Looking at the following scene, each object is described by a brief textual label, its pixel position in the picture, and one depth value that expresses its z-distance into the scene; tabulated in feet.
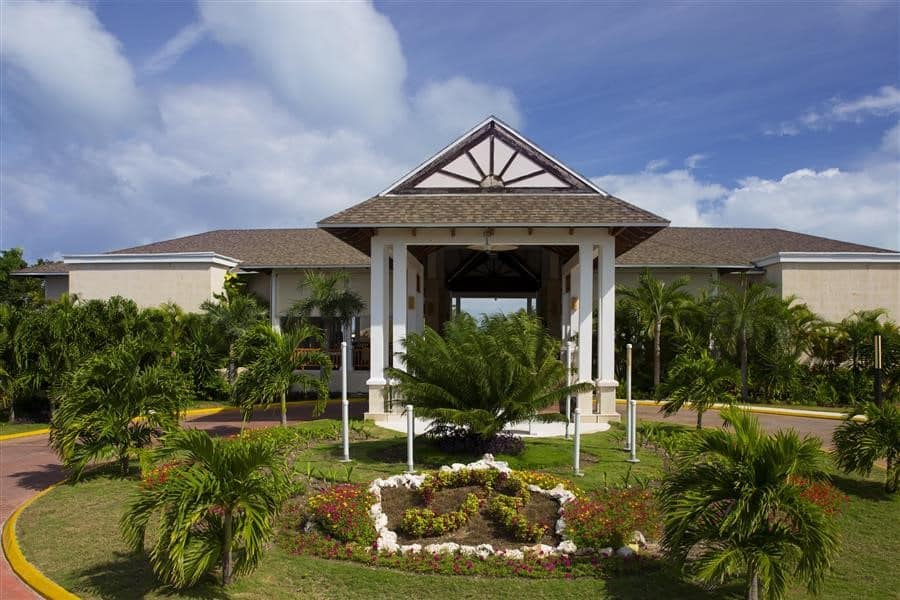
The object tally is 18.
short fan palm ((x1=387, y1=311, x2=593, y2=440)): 40.86
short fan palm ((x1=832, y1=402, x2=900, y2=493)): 34.32
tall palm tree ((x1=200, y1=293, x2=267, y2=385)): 78.54
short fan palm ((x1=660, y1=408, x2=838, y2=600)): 20.29
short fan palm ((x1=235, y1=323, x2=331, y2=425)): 50.31
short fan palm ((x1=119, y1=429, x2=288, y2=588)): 21.30
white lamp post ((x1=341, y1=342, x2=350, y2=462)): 42.48
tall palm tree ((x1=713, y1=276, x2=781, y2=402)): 72.84
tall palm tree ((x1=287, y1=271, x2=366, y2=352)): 77.71
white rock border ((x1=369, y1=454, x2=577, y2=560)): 26.37
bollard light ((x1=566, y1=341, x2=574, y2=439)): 59.82
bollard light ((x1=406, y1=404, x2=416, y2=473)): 39.59
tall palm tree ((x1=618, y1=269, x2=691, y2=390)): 75.31
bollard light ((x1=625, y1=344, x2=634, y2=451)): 43.84
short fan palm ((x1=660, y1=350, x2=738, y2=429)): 46.62
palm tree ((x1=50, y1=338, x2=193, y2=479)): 36.83
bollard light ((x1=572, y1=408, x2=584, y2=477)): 38.63
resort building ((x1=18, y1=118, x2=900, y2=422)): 58.23
